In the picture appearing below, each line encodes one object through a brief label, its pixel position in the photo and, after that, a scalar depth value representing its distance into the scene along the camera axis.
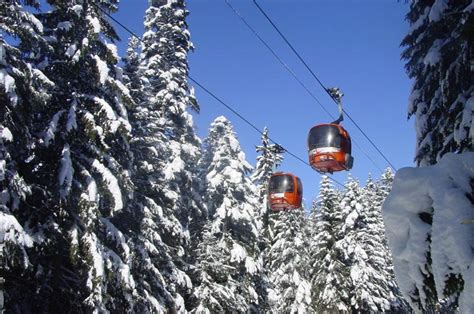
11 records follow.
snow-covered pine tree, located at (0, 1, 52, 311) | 10.19
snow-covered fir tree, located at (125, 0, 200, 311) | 18.55
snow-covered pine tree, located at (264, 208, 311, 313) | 31.12
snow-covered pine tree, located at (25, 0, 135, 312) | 12.88
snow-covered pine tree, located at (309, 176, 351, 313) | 30.39
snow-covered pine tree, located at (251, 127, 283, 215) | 36.16
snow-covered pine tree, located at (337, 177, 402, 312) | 30.28
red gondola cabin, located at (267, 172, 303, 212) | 21.52
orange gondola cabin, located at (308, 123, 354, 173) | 15.70
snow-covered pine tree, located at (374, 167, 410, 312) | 35.34
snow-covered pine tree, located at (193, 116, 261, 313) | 21.79
